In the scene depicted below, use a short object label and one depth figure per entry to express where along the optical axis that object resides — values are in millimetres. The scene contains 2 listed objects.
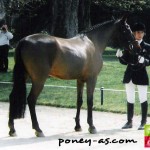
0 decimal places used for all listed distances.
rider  9141
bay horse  8055
